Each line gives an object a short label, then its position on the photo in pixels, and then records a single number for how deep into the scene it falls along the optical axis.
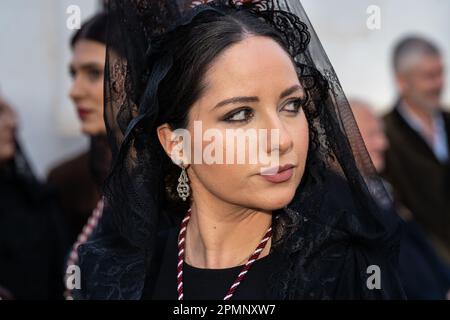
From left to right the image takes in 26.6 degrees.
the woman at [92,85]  4.11
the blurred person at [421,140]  6.34
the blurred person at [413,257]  4.59
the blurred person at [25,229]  4.93
